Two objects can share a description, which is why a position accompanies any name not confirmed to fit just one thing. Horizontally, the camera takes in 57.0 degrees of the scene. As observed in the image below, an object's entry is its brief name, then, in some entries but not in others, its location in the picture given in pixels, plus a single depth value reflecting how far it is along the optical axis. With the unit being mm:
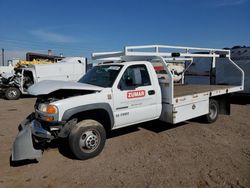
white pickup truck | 4445
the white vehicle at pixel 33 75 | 14508
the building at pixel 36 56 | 29931
